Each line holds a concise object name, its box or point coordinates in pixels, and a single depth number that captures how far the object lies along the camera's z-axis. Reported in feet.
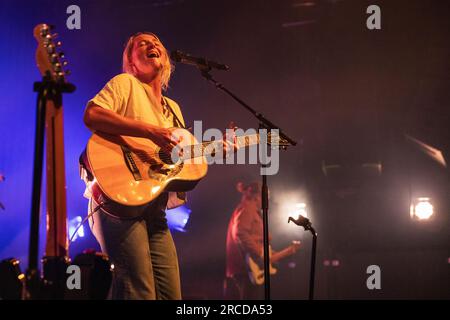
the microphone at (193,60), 10.00
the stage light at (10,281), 8.87
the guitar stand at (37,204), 6.27
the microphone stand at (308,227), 11.76
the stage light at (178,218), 27.50
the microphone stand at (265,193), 9.72
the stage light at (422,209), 26.66
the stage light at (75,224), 25.21
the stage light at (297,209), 28.60
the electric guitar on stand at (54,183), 6.50
